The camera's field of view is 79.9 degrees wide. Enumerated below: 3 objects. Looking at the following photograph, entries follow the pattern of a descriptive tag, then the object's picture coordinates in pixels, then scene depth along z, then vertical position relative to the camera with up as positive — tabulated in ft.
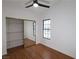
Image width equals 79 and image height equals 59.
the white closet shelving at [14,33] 10.88 -0.82
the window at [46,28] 11.90 +0.34
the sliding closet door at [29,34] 11.75 -1.14
